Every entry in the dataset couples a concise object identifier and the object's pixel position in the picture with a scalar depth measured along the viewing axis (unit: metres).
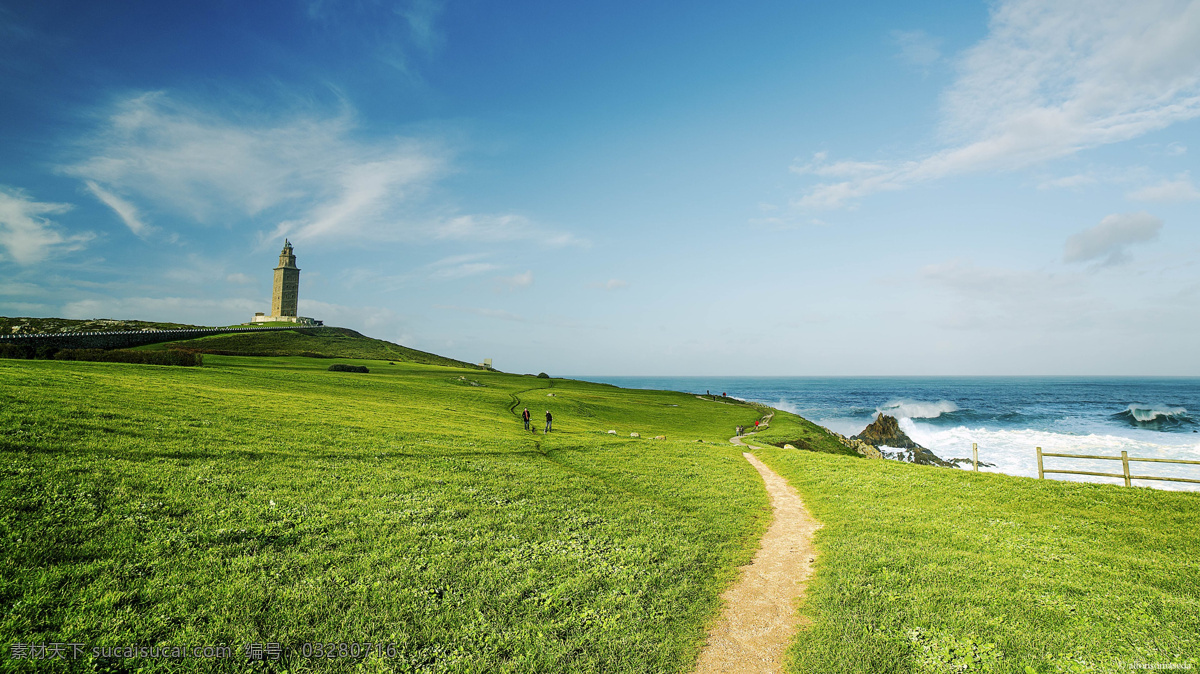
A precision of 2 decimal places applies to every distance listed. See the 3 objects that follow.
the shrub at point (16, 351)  39.56
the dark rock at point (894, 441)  74.44
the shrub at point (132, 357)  43.56
